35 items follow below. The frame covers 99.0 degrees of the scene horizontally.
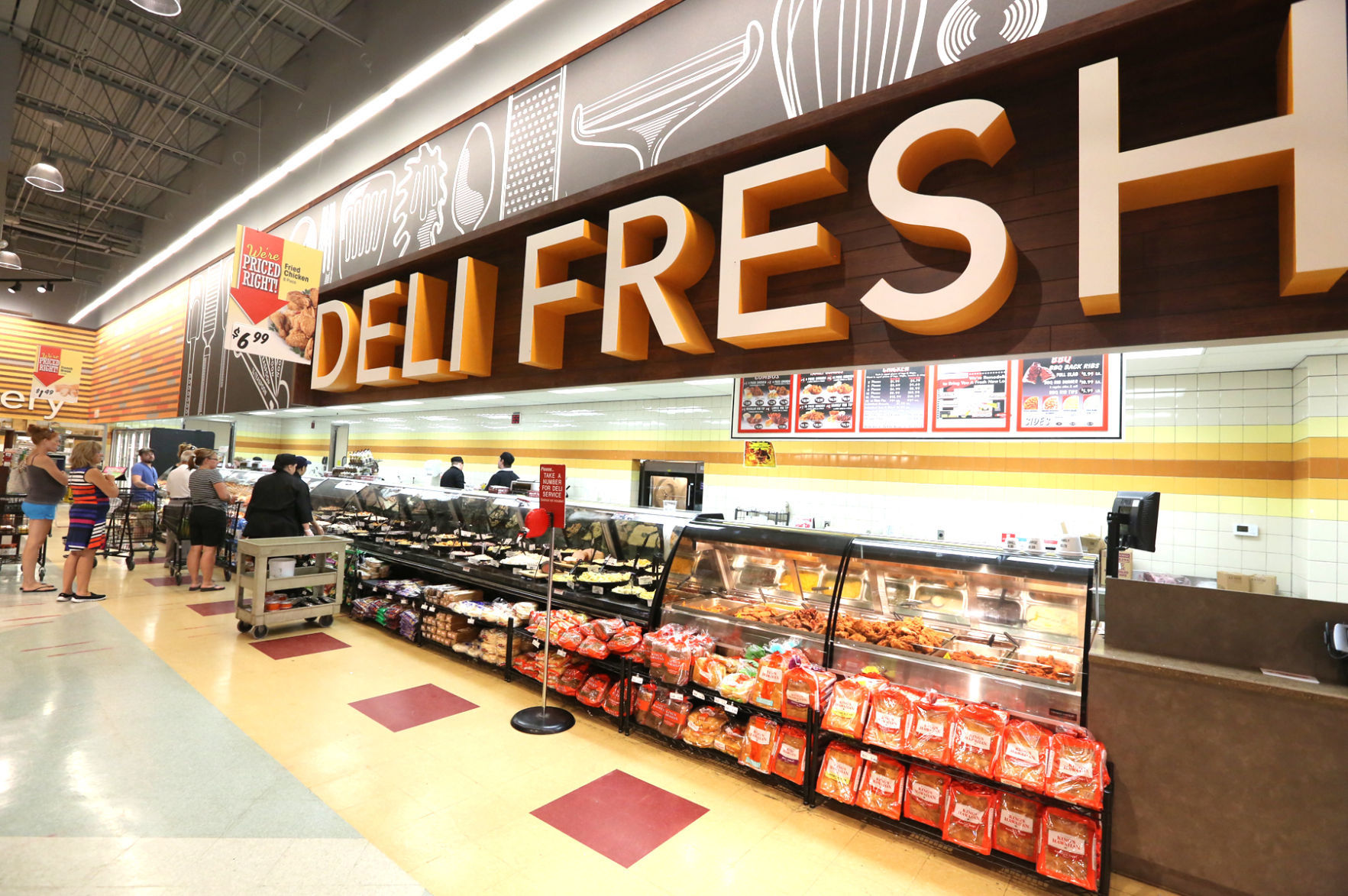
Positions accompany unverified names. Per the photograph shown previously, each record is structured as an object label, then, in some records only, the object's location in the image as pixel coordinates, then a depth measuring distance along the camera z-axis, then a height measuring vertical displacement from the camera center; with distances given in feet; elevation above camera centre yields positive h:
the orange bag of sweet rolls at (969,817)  8.30 -4.86
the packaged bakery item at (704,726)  11.07 -4.93
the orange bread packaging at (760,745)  10.15 -4.80
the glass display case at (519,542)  14.30 -2.58
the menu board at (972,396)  16.06 +2.52
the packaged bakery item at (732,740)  10.66 -5.00
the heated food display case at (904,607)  9.15 -2.45
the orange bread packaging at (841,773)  9.36 -4.84
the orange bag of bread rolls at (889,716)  8.84 -3.66
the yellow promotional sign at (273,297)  20.39 +5.77
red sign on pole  12.96 -0.58
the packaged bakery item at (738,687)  10.28 -3.86
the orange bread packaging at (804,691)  9.56 -3.60
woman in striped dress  20.63 -2.57
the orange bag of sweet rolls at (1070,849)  7.64 -4.85
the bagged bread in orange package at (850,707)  9.15 -3.68
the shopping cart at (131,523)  29.91 -4.35
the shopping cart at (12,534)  26.02 -4.36
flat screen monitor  11.48 -0.52
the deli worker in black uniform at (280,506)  19.34 -1.83
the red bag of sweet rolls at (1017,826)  8.11 -4.83
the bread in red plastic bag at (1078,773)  7.57 -3.78
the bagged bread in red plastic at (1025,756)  7.86 -3.74
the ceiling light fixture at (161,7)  18.48 +14.26
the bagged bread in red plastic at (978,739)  8.25 -3.69
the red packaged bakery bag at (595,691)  12.69 -4.96
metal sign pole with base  12.21 -5.54
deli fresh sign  7.07 +4.41
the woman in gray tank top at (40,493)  20.53 -1.95
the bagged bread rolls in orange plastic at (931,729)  8.50 -3.70
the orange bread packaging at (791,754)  9.90 -4.82
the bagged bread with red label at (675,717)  11.48 -4.93
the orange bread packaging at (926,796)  8.77 -4.81
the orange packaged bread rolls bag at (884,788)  8.97 -4.85
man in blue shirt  30.63 -1.78
